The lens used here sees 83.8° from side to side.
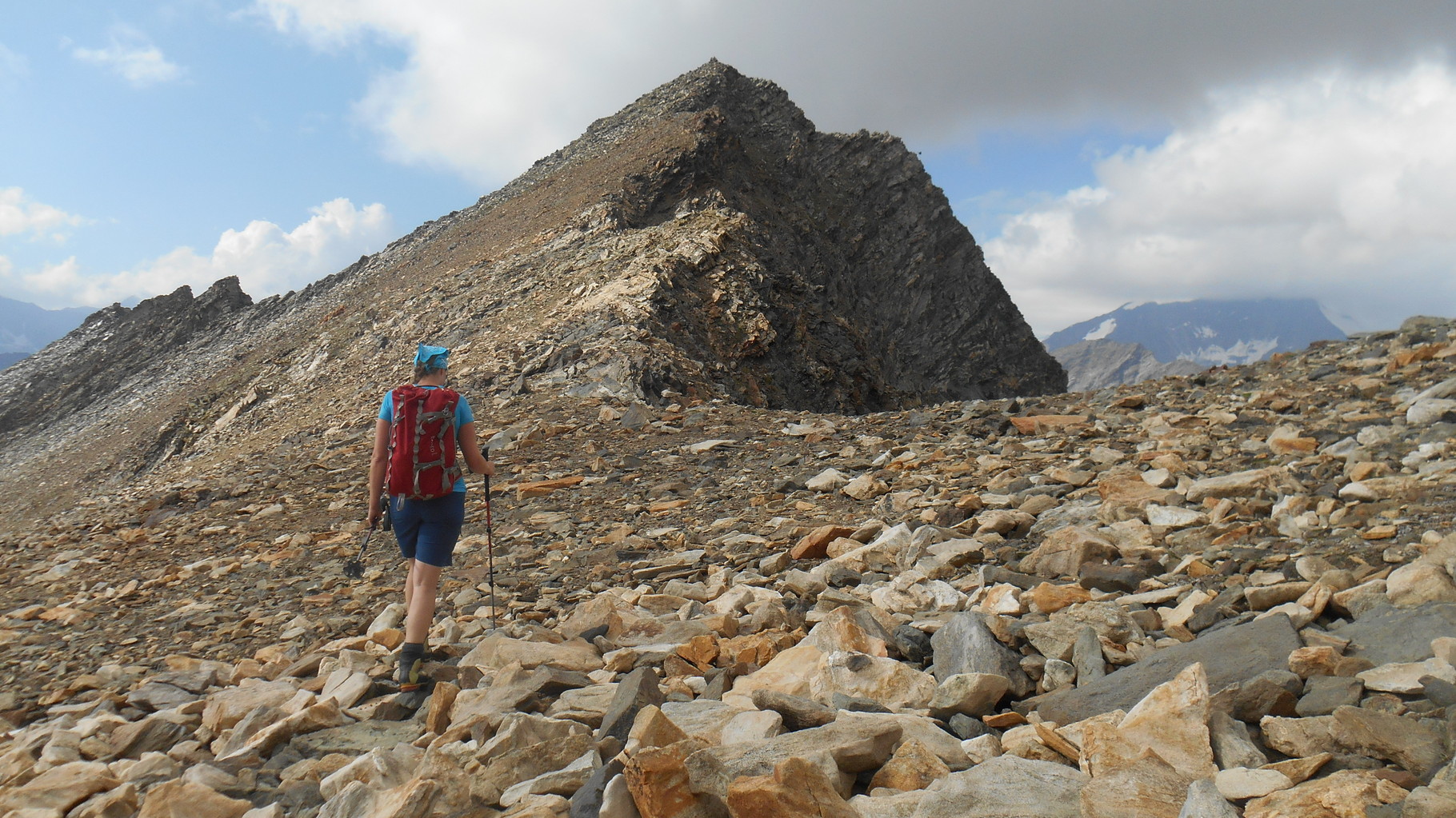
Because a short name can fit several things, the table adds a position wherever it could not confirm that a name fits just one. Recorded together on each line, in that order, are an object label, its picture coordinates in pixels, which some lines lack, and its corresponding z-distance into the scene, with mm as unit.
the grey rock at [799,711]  3195
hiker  4926
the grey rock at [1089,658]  3576
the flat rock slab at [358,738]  3895
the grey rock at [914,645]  4156
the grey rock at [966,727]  3277
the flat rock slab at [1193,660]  3227
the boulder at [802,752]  2611
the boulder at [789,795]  2404
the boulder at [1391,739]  2467
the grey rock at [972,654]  3668
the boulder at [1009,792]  2426
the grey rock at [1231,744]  2629
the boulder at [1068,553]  5051
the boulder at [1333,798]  2205
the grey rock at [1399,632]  3152
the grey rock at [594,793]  2643
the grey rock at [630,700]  3365
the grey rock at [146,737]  4121
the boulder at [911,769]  2729
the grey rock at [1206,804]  2221
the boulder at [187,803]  3184
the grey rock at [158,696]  4781
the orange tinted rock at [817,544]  6434
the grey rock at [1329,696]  2852
